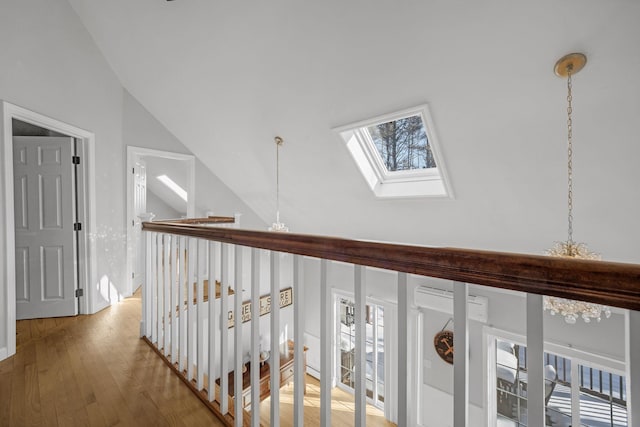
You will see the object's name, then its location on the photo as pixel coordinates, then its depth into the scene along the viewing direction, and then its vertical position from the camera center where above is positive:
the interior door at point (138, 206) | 4.11 +0.09
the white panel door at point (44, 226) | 2.98 -0.14
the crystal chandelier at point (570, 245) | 1.74 -0.23
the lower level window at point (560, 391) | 3.06 -1.98
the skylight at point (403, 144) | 3.16 +0.73
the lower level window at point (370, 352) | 4.34 -2.11
